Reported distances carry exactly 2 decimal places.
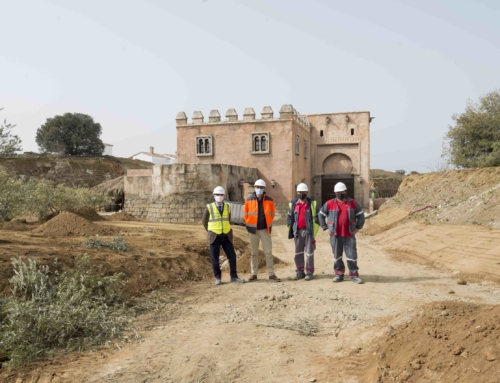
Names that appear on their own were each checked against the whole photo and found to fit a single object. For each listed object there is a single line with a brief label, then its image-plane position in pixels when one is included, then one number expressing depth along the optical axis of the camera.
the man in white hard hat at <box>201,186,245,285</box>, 7.88
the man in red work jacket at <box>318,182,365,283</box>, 7.91
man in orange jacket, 8.14
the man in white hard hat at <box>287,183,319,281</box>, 8.14
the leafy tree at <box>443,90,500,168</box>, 24.27
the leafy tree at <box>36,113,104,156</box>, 47.88
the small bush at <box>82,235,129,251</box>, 8.64
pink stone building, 26.73
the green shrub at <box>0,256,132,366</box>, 4.55
